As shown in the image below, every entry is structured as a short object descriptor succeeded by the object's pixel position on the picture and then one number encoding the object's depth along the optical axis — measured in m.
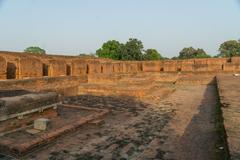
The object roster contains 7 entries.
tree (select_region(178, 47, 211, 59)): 44.16
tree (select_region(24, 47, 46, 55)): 45.36
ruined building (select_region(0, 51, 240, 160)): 3.97
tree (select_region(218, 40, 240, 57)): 40.97
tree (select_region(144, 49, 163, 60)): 39.38
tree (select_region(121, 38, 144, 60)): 35.16
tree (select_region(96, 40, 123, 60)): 35.50
